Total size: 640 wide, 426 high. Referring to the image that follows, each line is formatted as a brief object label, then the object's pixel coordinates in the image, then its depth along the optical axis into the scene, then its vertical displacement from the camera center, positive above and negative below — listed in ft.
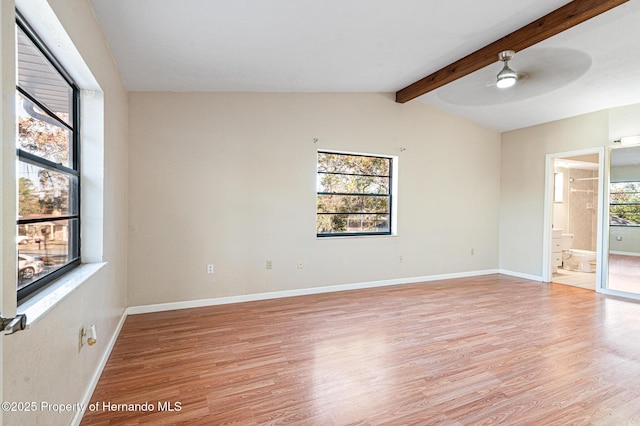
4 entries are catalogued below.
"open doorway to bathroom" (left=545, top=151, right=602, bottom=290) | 19.16 -0.27
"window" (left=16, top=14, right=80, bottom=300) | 4.78 +0.70
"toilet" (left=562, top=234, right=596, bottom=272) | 19.73 -2.88
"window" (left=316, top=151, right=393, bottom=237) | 15.08 +0.74
